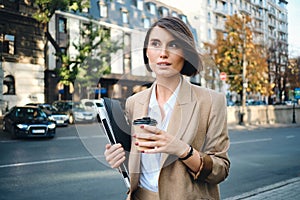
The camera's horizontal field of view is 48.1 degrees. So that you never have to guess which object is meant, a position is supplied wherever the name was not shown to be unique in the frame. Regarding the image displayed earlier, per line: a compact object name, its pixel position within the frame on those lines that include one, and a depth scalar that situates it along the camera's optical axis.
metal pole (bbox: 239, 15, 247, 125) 18.30
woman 1.24
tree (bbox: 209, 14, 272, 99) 16.89
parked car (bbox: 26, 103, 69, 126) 15.08
